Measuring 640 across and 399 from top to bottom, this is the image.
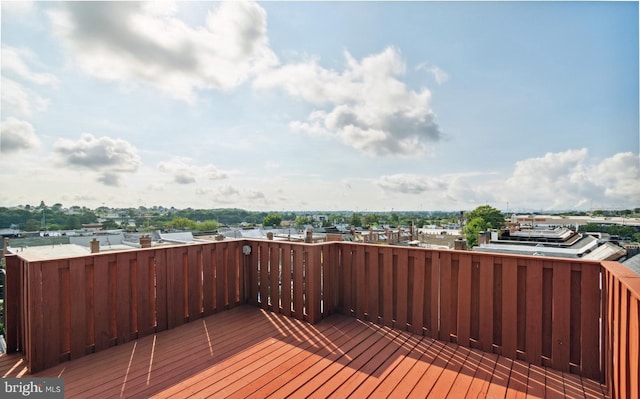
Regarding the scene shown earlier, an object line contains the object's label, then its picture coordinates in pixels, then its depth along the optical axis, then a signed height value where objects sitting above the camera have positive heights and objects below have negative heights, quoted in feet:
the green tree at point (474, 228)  118.20 -15.13
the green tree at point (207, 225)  129.47 -13.11
